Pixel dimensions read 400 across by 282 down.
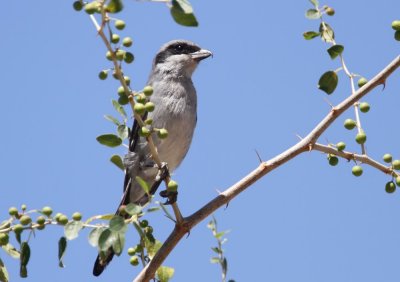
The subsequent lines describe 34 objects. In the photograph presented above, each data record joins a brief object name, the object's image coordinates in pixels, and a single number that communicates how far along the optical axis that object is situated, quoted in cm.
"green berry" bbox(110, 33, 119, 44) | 682
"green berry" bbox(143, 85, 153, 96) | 733
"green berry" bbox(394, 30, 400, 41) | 777
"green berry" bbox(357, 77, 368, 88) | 798
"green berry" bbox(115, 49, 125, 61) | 669
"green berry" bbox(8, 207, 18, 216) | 677
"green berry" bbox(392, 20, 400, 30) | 783
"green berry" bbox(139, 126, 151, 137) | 725
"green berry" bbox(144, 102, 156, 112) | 732
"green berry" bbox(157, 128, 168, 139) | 761
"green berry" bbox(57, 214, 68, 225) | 654
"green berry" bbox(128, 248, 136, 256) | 823
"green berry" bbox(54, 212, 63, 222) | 658
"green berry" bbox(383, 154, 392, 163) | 788
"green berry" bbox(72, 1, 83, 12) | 628
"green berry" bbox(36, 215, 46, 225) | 660
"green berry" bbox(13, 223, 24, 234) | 666
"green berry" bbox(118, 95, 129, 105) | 720
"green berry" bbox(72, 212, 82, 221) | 670
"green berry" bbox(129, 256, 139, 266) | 815
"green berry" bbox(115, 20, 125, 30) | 666
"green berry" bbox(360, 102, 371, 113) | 805
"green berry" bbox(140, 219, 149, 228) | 833
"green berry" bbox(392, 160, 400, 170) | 771
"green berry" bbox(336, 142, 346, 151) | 790
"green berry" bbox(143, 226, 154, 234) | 847
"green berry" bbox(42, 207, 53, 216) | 670
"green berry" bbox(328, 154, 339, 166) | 841
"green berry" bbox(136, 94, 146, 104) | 715
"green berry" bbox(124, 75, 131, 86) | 715
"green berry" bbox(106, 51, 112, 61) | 669
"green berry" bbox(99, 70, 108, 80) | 717
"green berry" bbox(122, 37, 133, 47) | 709
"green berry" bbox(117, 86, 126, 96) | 712
